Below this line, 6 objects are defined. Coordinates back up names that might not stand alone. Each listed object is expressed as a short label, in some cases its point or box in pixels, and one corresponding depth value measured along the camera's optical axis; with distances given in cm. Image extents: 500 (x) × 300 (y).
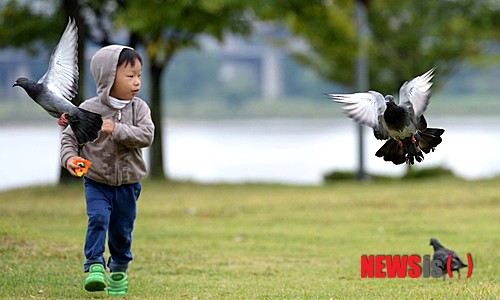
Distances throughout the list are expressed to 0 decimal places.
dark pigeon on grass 1530
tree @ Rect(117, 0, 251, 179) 3525
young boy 1296
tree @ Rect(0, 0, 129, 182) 4162
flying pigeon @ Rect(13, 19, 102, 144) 1257
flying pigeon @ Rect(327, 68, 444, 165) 1299
